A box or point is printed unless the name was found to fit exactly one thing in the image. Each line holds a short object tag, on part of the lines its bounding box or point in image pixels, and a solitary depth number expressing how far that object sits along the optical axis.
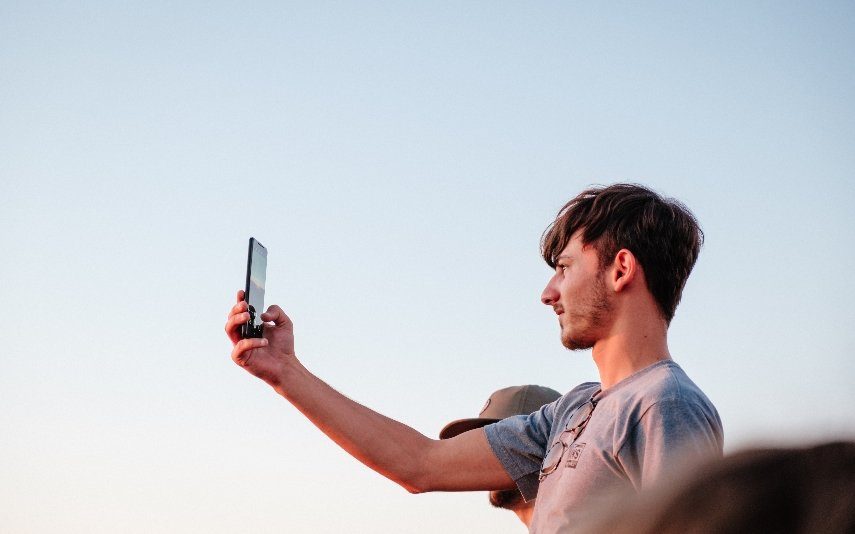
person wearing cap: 5.20
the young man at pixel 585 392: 3.10
